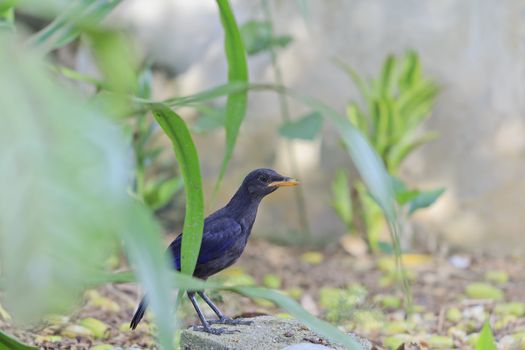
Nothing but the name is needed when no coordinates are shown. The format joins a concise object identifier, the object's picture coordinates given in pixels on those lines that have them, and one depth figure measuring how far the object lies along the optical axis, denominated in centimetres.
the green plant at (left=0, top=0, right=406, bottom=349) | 229
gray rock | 479
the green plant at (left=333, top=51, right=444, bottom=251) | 1002
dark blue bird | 543
